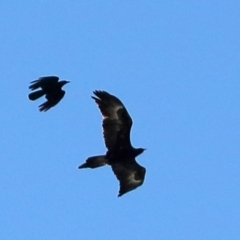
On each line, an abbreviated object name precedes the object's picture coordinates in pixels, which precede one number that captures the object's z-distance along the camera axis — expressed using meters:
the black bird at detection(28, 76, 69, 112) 46.16
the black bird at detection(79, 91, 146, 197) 48.22
